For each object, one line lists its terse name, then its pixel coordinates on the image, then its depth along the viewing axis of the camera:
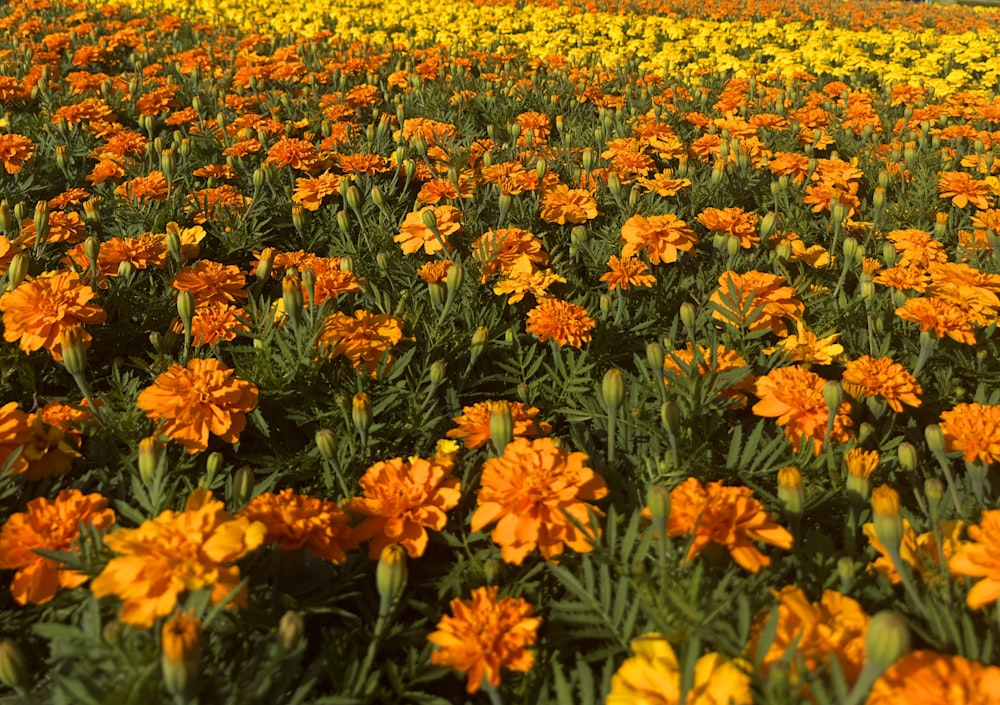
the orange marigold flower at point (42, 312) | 0.61
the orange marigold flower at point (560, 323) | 0.66
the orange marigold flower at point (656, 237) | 0.75
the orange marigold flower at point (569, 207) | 0.84
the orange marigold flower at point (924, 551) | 0.51
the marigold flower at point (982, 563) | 0.48
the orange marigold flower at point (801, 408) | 0.60
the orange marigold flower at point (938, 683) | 0.44
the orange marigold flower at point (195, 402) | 0.58
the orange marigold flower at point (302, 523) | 0.51
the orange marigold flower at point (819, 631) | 0.46
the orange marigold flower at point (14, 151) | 0.87
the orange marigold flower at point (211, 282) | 0.68
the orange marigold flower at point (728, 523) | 0.50
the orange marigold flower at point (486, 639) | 0.49
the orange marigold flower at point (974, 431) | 0.57
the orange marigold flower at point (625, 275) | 0.73
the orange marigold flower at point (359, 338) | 0.64
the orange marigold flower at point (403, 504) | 0.53
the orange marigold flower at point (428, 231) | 0.78
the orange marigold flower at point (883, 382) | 0.62
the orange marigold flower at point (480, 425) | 0.61
